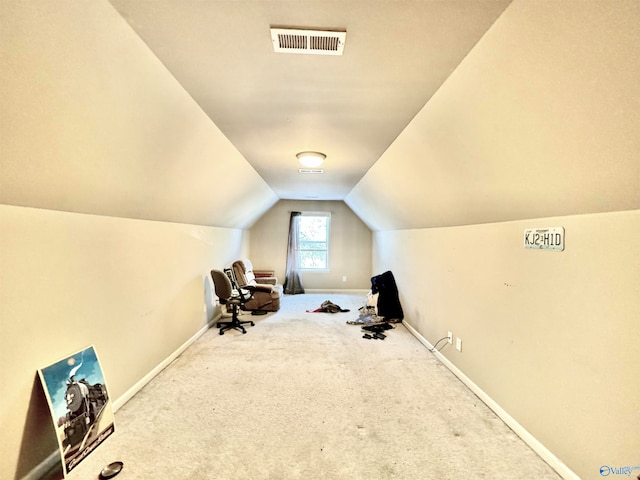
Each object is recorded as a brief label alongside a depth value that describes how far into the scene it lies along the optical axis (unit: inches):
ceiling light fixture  124.5
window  287.6
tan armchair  205.5
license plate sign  65.8
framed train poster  62.1
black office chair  156.3
